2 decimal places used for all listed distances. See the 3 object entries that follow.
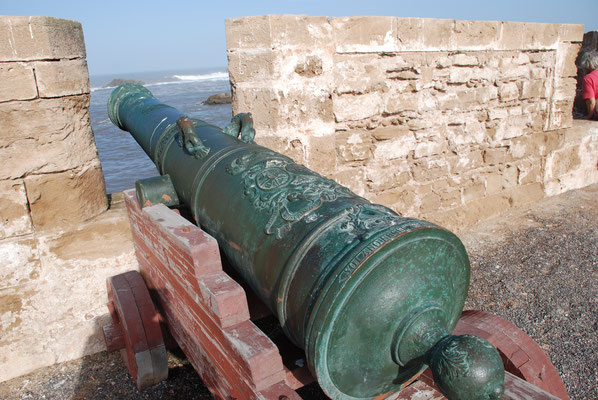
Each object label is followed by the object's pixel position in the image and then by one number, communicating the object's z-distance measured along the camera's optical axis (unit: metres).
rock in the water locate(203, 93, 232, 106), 27.19
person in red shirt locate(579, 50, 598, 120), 6.58
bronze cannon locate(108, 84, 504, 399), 1.41
